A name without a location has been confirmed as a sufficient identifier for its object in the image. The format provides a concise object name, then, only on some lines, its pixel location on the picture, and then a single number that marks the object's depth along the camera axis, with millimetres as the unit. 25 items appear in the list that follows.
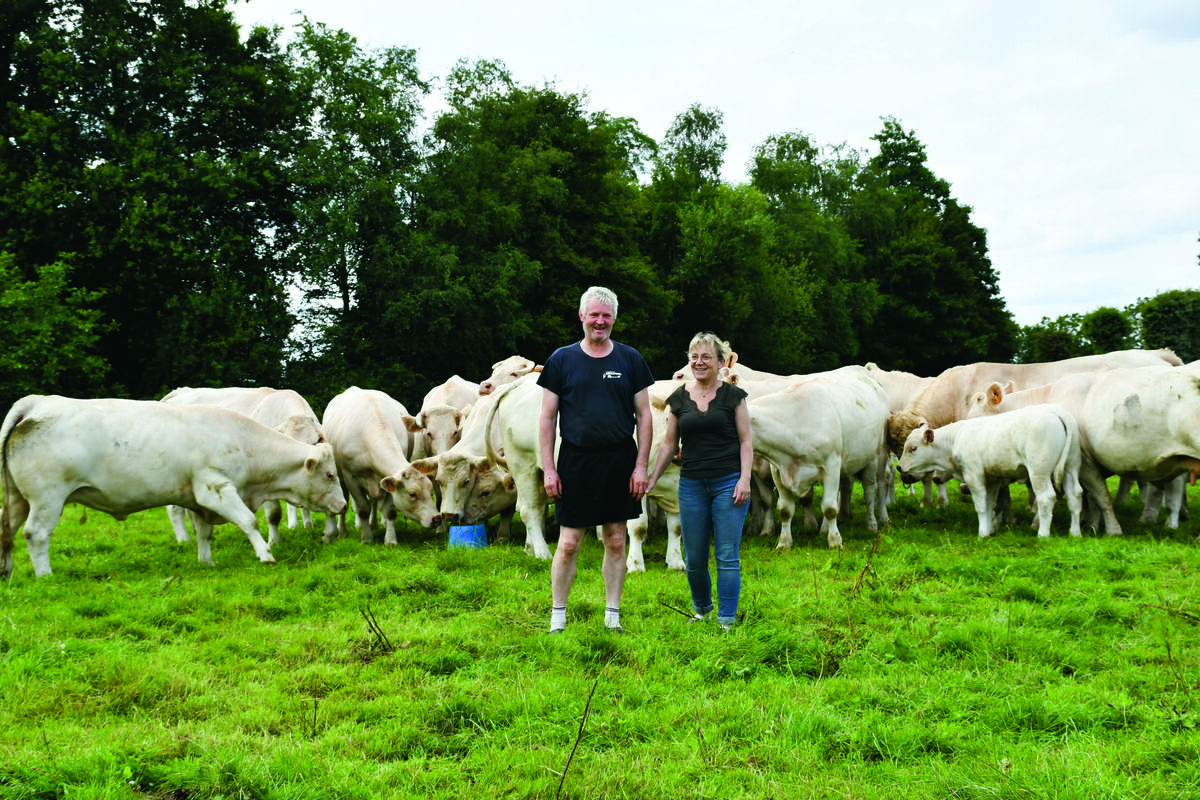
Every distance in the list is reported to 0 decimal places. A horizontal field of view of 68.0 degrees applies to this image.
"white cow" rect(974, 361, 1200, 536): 10625
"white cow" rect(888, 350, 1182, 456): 15477
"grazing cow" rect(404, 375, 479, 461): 13680
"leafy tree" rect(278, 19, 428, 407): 31281
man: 6359
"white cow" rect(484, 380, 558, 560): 9914
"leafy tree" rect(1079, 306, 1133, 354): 54531
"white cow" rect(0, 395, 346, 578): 9141
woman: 6566
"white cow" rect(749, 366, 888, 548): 10680
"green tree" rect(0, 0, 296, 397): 26406
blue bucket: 10742
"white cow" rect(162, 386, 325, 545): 12196
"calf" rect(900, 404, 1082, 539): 10836
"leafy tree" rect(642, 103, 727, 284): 45531
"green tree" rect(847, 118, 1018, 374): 55094
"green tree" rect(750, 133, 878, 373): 49406
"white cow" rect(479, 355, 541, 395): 15879
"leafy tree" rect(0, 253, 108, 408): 22375
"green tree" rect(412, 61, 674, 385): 31906
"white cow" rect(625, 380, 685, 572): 9328
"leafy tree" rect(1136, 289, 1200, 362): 45875
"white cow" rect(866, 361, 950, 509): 18938
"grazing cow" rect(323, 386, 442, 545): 11203
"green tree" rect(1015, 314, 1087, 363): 53188
